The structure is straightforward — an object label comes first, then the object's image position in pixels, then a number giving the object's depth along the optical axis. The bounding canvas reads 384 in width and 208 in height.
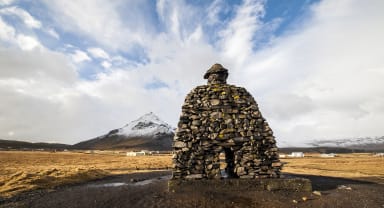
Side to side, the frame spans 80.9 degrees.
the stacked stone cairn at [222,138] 11.41
